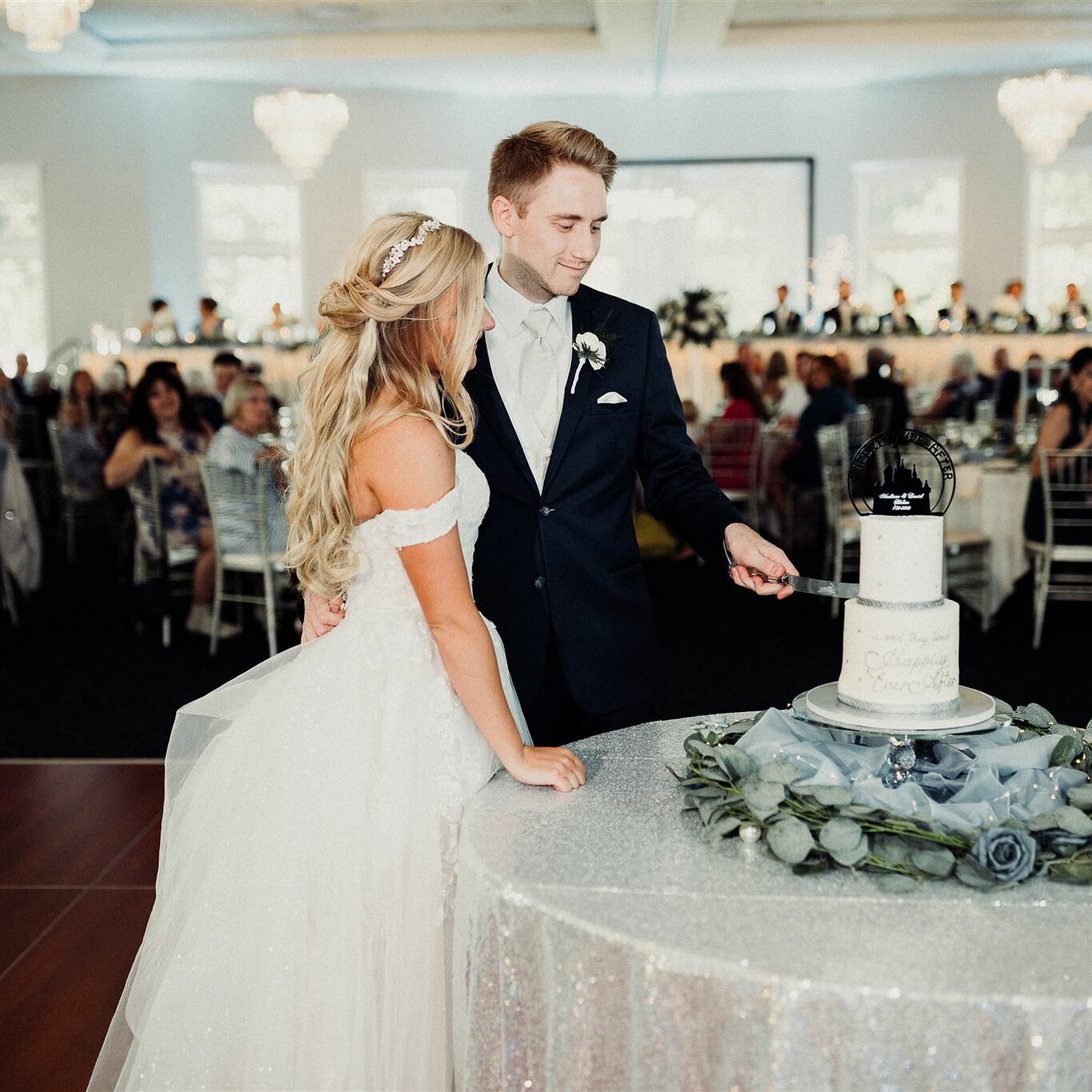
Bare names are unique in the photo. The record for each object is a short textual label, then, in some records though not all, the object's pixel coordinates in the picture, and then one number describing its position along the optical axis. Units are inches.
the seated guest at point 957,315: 491.8
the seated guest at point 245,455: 233.1
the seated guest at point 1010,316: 491.5
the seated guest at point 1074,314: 482.9
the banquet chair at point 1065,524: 230.2
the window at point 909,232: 589.3
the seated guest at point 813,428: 327.9
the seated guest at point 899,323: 490.6
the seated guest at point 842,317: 492.4
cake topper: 58.2
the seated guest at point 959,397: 426.6
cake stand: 57.1
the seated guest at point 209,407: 323.0
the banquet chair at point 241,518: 227.6
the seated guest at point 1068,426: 237.0
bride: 65.2
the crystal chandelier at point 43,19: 343.9
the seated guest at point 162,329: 490.3
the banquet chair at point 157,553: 247.4
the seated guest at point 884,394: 399.2
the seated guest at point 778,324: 494.6
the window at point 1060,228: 573.9
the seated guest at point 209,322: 497.0
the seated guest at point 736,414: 343.9
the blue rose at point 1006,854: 51.1
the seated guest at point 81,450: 338.3
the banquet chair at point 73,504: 343.6
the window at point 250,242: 573.4
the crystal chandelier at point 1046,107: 443.2
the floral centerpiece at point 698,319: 467.5
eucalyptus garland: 51.6
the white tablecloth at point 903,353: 484.4
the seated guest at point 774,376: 450.9
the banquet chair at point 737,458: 340.8
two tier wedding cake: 57.0
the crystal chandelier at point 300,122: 441.7
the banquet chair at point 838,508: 264.2
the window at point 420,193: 592.1
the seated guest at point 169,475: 250.1
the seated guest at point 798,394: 439.5
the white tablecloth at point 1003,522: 249.8
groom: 83.6
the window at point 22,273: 546.3
